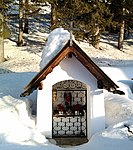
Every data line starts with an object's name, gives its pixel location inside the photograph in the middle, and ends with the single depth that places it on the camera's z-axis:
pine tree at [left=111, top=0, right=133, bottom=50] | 18.08
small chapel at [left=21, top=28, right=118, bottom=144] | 6.51
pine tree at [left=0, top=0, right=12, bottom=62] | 14.64
